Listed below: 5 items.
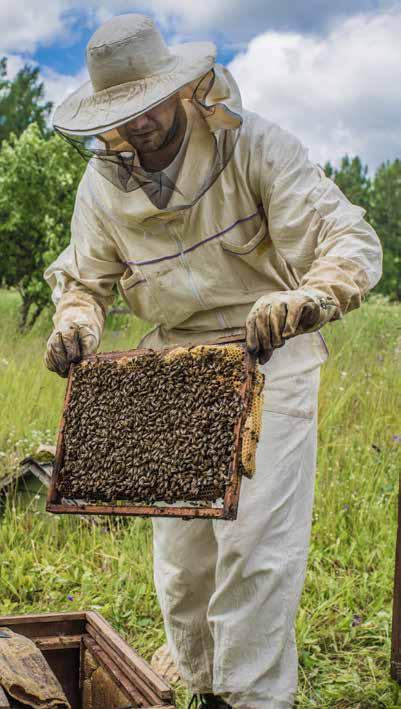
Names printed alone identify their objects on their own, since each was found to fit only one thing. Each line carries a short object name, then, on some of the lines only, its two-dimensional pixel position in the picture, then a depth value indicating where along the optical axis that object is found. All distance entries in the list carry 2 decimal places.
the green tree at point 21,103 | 30.55
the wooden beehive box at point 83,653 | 2.42
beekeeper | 2.83
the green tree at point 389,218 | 26.84
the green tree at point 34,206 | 10.27
